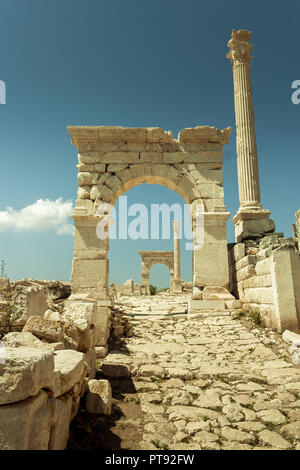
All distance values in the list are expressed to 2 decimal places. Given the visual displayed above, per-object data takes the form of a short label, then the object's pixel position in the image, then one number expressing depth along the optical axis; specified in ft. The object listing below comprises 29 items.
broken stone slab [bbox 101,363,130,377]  13.17
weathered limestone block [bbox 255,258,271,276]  18.94
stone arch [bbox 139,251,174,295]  86.99
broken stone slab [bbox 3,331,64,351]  8.62
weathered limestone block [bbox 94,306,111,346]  16.11
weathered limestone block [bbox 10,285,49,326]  11.73
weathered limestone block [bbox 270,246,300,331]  16.89
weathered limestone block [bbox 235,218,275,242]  28.40
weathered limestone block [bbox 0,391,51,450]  5.12
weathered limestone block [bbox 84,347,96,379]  11.64
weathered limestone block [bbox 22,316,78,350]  10.05
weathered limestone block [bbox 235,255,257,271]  22.54
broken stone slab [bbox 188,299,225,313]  24.72
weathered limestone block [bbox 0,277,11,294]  17.74
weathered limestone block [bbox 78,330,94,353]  12.09
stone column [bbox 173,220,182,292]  78.38
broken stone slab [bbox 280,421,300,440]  8.30
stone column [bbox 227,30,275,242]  29.27
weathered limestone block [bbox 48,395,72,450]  6.27
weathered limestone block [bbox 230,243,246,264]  25.76
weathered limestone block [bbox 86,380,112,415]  9.22
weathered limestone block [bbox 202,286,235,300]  25.44
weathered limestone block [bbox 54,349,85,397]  7.25
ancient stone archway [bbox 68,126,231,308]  27.45
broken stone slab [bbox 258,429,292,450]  7.93
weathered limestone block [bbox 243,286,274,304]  18.51
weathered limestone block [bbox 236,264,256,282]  22.02
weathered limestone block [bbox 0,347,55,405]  5.36
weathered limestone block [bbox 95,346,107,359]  15.51
